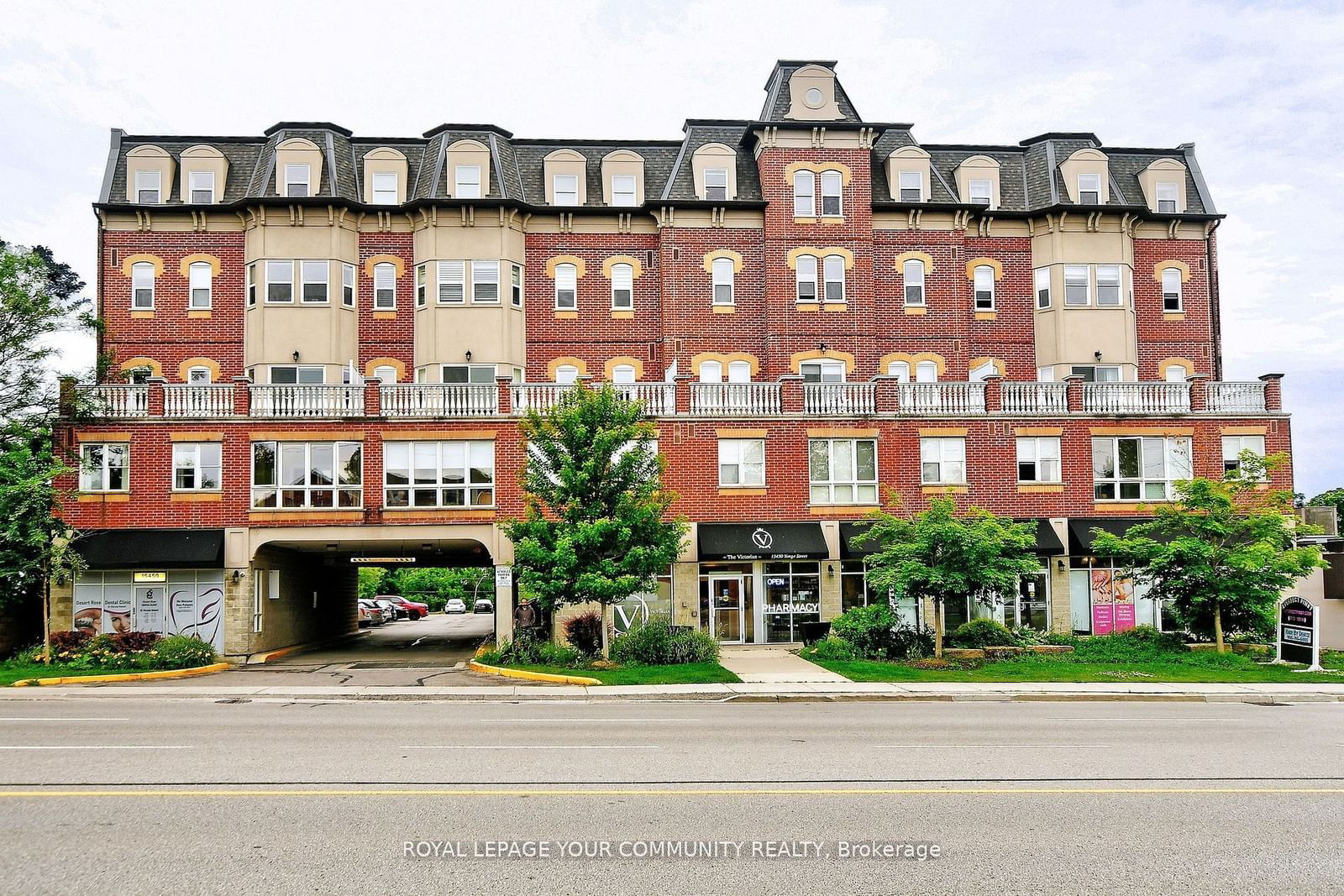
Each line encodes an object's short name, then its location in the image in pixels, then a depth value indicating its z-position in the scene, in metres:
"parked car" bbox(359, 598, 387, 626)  52.41
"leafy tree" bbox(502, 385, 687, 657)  24.28
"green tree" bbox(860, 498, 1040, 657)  24.19
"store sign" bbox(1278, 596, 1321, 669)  24.14
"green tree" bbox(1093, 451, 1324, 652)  25.55
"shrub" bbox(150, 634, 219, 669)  25.45
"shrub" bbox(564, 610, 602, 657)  27.41
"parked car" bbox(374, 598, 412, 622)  56.16
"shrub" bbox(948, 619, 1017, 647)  27.75
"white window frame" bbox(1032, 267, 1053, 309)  37.22
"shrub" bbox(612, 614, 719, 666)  25.22
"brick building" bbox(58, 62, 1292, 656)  30.14
